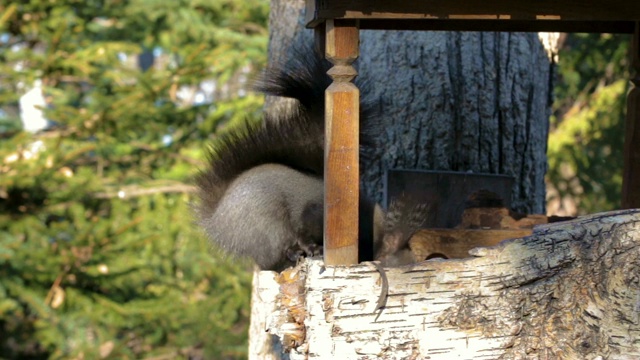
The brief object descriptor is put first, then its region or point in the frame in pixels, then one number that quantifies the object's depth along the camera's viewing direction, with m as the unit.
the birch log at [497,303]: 4.16
